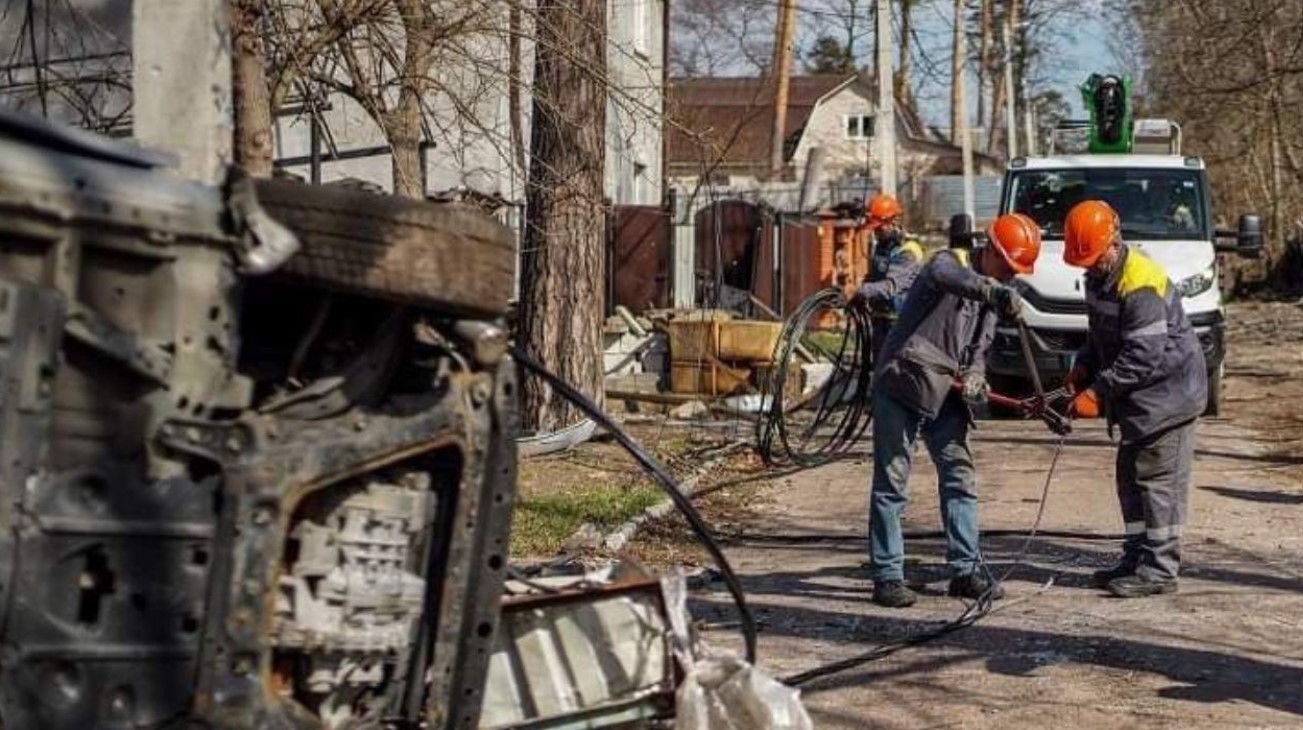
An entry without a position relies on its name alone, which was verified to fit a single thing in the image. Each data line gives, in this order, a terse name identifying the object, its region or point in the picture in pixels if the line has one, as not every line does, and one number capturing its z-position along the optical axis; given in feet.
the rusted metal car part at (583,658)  17.48
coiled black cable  45.32
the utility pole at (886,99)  74.02
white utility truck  56.08
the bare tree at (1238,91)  77.61
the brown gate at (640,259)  83.71
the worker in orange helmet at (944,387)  28.63
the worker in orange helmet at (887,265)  42.34
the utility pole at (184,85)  17.90
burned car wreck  13.33
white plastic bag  18.06
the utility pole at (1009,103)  155.02
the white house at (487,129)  39.81
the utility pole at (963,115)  126.52
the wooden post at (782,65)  155.74
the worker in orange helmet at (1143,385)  29.55
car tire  14.75
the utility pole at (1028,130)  190.32
